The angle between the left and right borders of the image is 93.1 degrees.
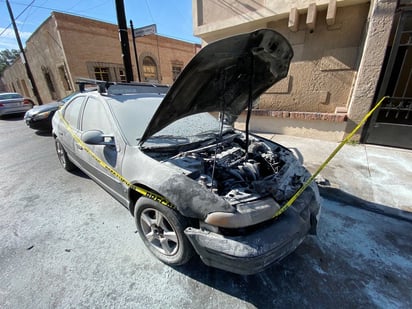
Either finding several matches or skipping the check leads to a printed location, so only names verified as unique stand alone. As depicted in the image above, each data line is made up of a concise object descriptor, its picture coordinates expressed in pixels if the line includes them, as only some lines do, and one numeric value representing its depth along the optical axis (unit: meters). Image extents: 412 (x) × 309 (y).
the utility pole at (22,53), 12.43
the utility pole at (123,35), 5.43
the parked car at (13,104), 10.23
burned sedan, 1.48
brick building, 11.98
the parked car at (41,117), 6.59
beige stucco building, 4.25
